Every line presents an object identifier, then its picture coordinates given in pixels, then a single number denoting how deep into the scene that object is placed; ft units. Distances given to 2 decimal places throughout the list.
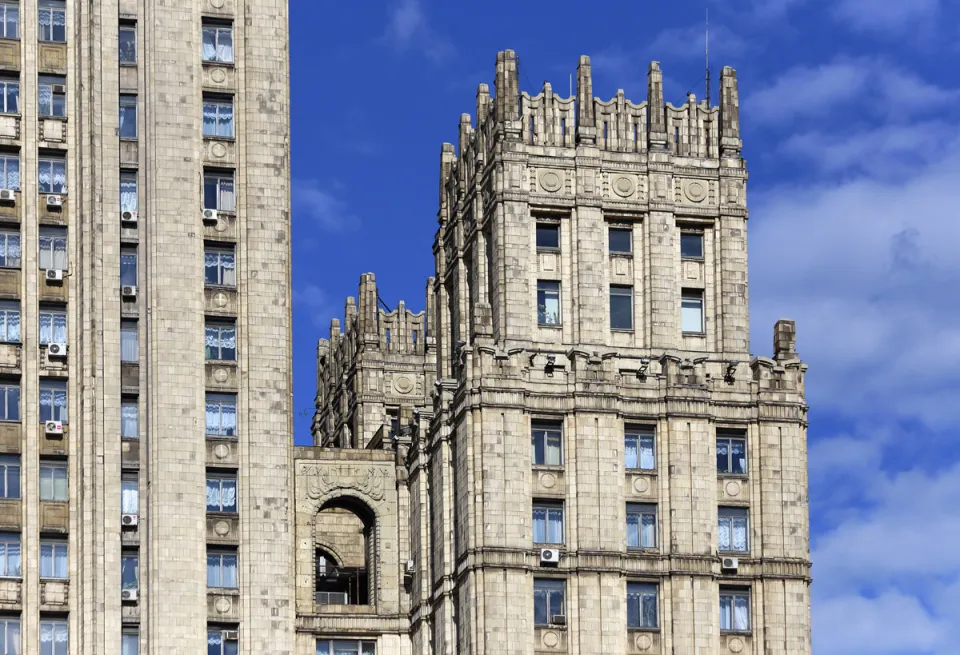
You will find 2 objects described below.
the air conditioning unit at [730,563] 349.00
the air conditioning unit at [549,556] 342.85
